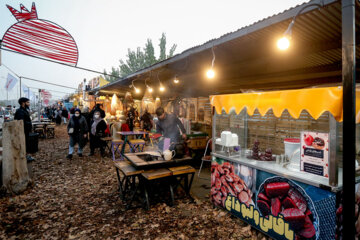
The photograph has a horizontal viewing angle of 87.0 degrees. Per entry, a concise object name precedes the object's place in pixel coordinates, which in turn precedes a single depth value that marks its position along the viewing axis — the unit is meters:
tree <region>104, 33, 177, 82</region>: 28.84
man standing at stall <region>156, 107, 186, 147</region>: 6.80
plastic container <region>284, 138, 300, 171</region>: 3.56
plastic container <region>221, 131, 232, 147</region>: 4.54
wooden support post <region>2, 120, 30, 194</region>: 5.51
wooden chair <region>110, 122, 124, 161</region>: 10.45
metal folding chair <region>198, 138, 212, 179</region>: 7.24
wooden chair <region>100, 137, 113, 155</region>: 10.10
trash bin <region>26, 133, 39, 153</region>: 10.66
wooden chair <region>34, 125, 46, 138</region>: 15.30
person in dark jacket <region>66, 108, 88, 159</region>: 9.38
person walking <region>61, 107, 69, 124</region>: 25.14
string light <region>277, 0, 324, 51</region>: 2.88
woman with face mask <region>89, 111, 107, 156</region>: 10.01
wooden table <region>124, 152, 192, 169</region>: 4.95
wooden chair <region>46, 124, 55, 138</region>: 15.92
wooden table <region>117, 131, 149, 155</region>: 9.30
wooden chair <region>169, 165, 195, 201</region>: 5.00
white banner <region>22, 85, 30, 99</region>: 21.80
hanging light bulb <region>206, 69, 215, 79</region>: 5.18
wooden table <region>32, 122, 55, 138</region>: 15.41
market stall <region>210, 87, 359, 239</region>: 2.90
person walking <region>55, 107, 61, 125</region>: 24.55
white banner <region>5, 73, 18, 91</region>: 14.84
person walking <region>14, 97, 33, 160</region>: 8.51
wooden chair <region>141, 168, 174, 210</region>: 4.66
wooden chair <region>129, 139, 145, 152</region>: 9.34
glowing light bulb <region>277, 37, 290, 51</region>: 3.02
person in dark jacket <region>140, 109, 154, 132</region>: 14.37
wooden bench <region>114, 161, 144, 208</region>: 4.89
